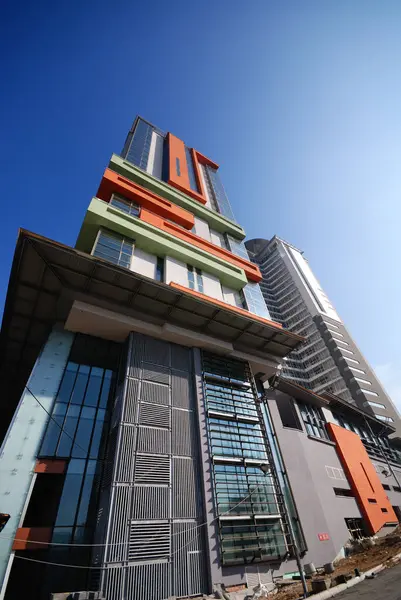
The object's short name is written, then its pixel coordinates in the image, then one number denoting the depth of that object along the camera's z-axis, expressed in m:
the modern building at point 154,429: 11.84
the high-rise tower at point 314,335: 59.64
